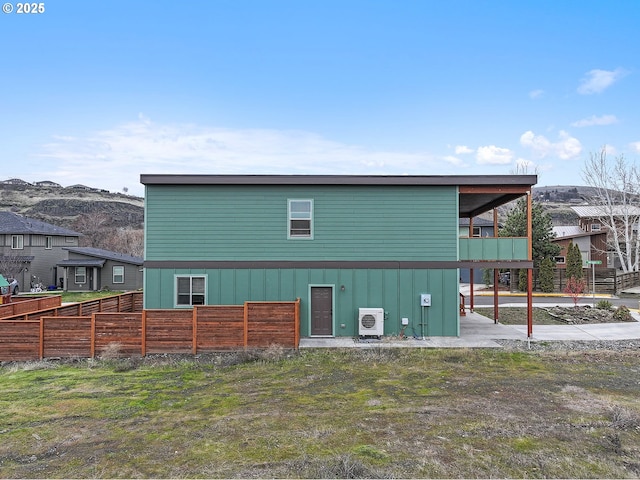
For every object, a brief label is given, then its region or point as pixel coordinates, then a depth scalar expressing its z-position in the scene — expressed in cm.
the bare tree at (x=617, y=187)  3278
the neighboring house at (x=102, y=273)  3062
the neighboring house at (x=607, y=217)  3347
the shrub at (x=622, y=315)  1638
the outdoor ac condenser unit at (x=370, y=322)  1259
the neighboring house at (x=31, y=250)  3103
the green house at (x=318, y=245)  1312
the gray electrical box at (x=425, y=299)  1306
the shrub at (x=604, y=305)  1775
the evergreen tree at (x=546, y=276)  2895
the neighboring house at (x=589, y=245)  3641
